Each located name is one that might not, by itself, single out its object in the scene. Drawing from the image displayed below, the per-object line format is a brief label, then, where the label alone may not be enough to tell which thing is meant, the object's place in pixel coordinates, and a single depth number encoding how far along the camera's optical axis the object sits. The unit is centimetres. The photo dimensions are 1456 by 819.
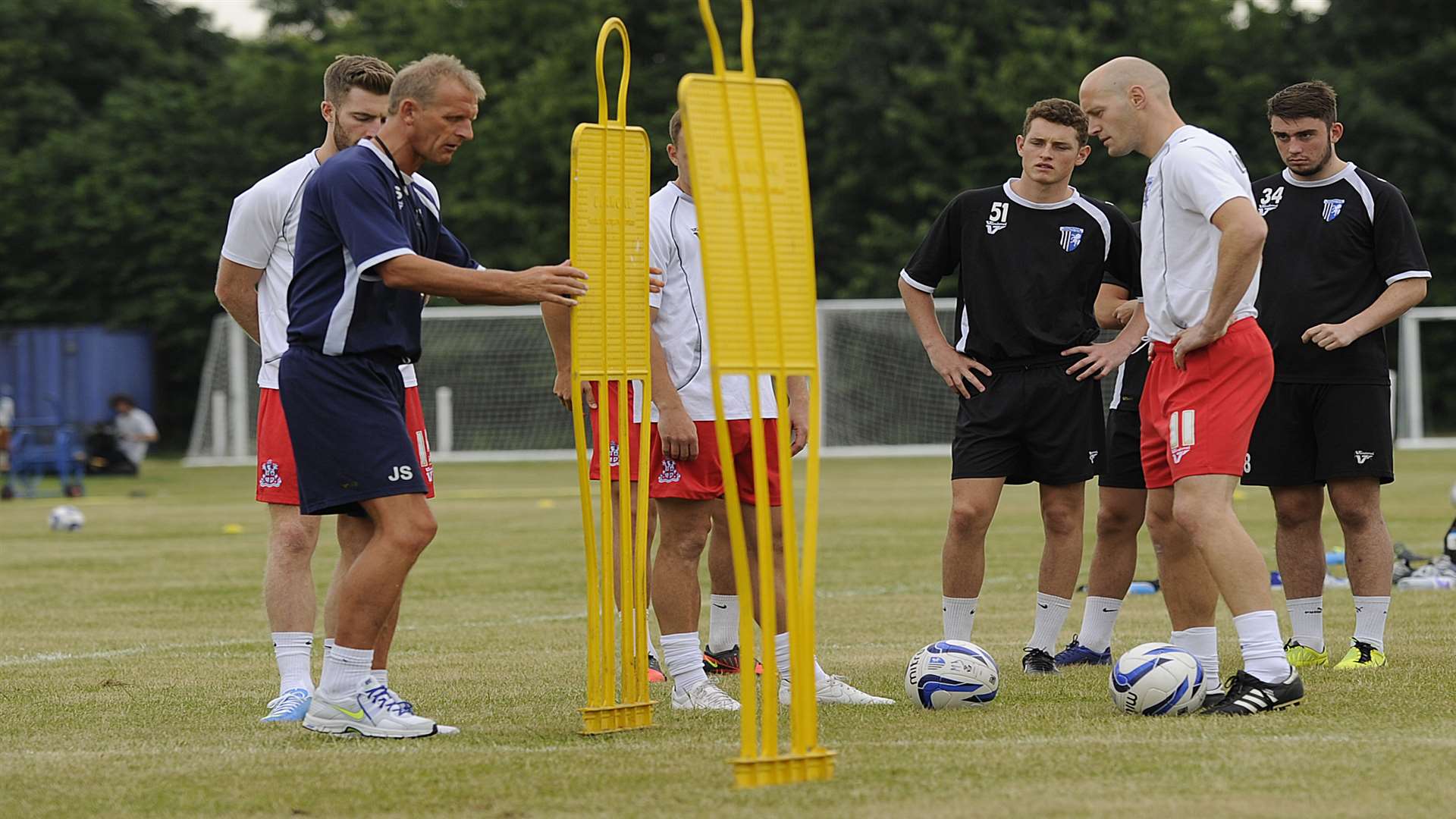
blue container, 7706
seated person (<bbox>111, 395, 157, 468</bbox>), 6437
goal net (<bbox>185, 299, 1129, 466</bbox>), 6944
